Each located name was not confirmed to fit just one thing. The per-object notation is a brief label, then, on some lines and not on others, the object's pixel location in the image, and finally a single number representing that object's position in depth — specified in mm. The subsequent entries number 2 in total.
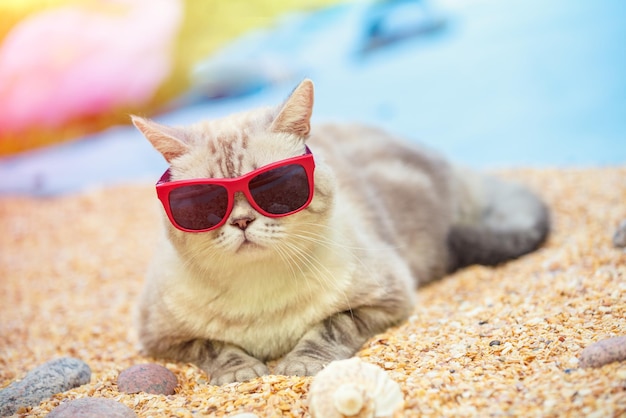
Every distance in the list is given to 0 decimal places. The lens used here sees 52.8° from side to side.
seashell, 1695
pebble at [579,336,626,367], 1773
